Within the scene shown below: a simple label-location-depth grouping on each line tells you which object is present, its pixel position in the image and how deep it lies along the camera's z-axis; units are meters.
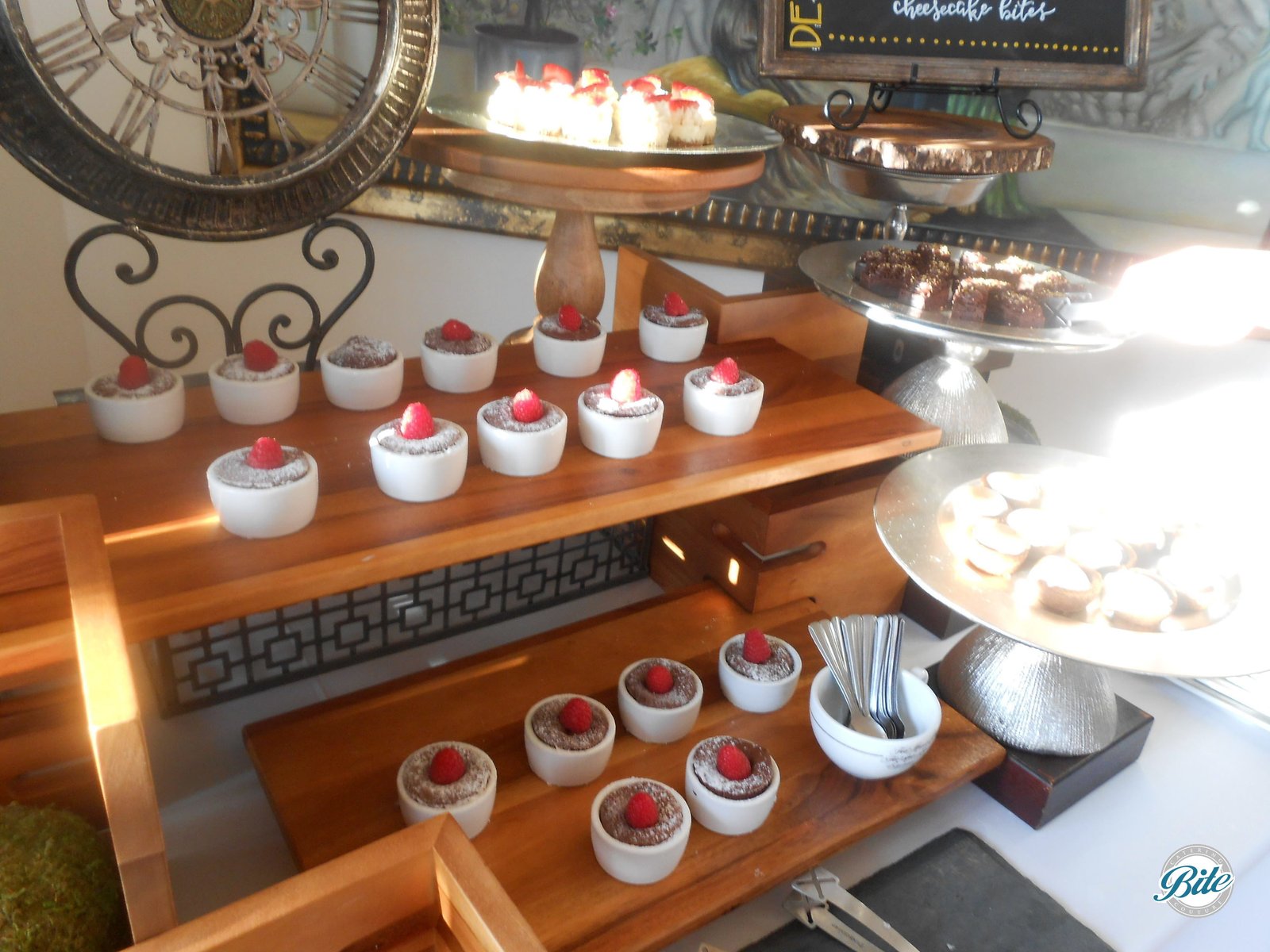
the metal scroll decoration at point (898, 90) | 1.07
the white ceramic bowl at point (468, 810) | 0.78
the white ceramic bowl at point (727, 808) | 0.82
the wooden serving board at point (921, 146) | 0.96
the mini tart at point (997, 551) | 0.88
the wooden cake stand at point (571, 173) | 0.87
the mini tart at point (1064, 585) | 0.84
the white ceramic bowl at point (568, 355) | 0.97
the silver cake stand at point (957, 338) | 0.97
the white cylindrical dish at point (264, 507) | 0.68
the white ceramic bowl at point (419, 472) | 0.74
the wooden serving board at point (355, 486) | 0.66
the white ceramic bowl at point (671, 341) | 1.04
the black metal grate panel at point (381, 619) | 0.98
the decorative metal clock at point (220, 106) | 0.74
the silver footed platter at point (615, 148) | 0.90
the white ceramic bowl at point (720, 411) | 0.90
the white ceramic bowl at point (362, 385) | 0.87
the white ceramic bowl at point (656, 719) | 0.92
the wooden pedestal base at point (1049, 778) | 0.95
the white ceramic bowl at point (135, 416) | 0.78
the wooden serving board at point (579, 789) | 0.78
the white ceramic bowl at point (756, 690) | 0.98
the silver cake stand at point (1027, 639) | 0.80
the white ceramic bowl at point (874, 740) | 0.88
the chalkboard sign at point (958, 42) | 1.08
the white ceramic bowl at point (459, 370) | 0.91
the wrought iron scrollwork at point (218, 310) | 0.84
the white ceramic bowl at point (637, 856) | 0.77
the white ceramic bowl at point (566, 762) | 0.85
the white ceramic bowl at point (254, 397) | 0.82
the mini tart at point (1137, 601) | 0.85
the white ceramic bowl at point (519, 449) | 0.79
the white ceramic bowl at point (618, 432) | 0.83
